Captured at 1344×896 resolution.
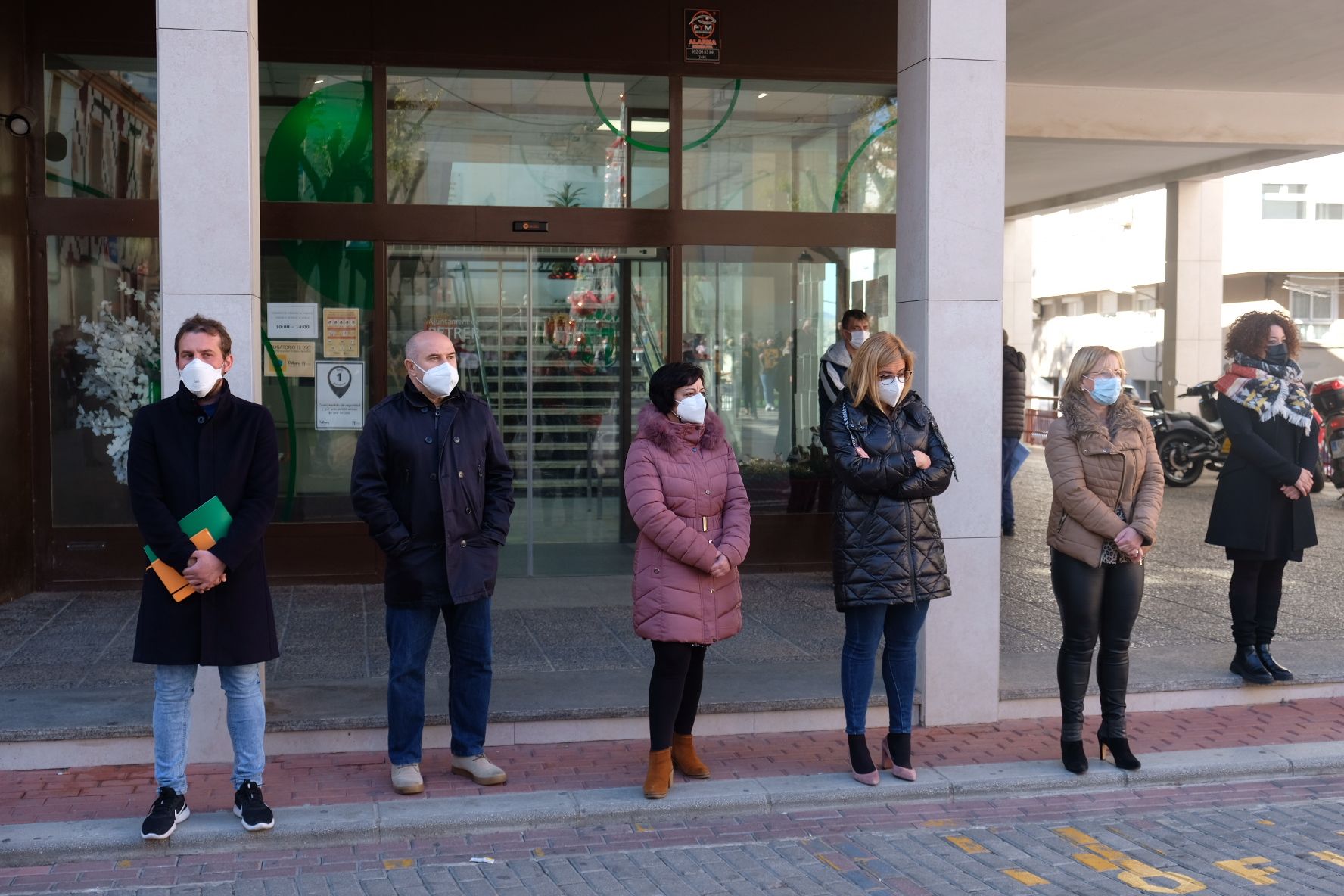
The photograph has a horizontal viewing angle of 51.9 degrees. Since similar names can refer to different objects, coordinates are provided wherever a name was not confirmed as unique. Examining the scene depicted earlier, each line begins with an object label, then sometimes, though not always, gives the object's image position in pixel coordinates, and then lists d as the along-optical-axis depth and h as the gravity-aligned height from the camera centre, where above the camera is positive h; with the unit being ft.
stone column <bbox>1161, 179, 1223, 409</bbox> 73.05 +4.20
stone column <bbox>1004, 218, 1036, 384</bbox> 122.72 +6.67
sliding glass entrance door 35.17 +0.08
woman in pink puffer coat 18.21 -2.22
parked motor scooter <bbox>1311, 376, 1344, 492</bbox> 55.36 -2.08
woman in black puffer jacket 18.80 -1.98
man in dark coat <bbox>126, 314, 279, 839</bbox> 16.63 -2.12
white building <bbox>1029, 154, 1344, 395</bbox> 163.94 +13.67
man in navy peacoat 18.33 -1.99
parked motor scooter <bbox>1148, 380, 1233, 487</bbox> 60.70 -3.26
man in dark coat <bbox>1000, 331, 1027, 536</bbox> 41.63 -1.04
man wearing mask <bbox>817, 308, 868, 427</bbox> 30.76 +0.39
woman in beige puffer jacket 19.51 -2.13
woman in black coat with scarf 23.86 -1.81
